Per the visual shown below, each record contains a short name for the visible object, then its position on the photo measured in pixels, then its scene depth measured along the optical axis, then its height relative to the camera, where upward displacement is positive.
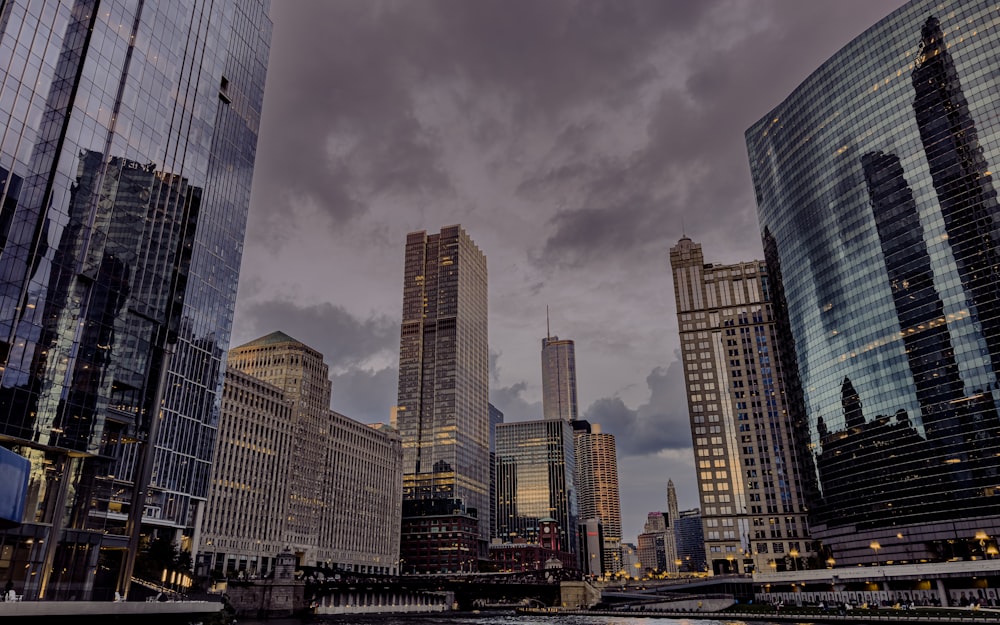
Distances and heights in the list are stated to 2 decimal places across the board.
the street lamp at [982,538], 138.25 +1.95
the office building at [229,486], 179.15 +18.71
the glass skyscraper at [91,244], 68.50 +35.29
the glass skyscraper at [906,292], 146.00 +59.55
